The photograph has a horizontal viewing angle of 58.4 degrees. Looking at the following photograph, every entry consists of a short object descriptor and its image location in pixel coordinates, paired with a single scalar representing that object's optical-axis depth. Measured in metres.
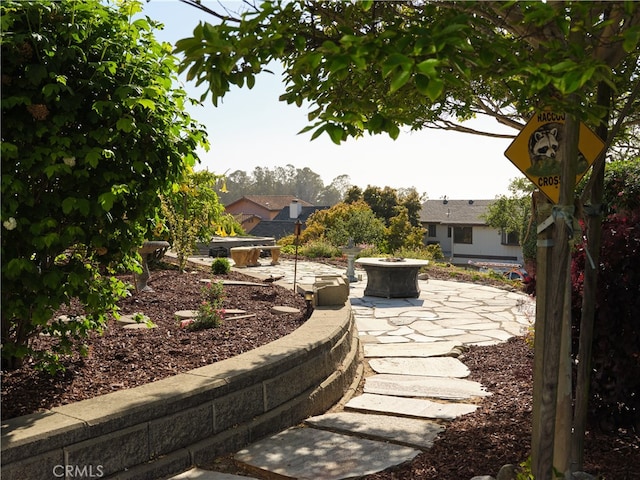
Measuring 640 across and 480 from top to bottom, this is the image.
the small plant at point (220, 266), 10.64
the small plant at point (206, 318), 5.51
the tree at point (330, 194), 120.72
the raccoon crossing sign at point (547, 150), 2.58
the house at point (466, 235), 42.91
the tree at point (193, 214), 10.40
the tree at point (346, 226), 22.19
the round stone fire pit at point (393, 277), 10.91
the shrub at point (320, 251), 19.55
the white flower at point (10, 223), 3.00
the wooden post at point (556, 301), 2.33
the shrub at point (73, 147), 3.12
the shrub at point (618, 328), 3.50
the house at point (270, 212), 48.62
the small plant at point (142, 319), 4.07
